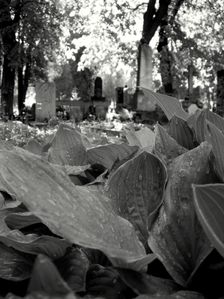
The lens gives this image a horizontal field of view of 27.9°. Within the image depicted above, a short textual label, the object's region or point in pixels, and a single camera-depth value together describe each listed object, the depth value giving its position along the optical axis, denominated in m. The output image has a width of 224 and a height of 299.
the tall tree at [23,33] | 22.52
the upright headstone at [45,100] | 19.56
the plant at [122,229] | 0.56
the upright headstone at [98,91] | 25.80
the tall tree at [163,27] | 26.39
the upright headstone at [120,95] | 26.81
